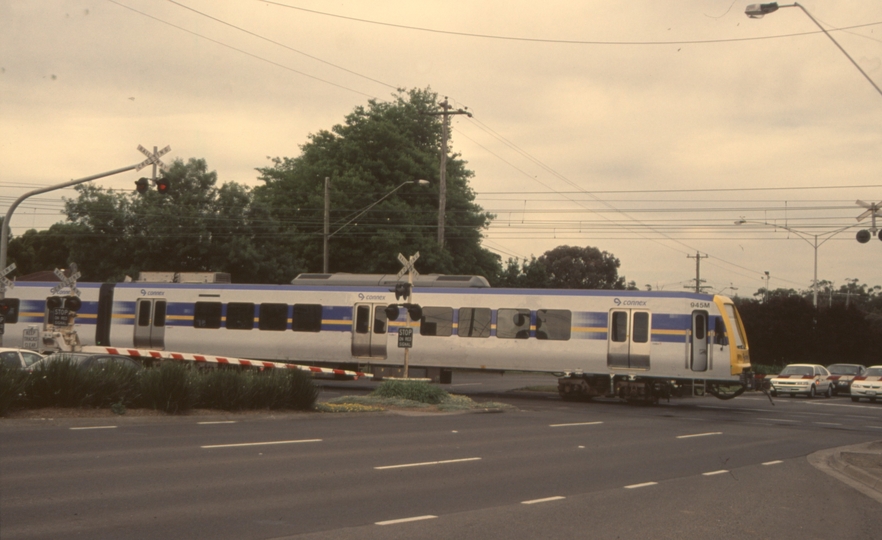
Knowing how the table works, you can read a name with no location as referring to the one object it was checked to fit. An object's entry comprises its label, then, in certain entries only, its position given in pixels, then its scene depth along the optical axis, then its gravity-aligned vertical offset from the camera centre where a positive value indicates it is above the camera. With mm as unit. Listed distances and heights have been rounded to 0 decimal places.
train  27891 +366
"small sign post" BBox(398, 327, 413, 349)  25969 +42
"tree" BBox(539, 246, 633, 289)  93750 +8066
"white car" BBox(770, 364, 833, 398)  41375 -1006
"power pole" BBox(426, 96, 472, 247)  43000 +7681
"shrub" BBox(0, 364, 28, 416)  16547 -1177
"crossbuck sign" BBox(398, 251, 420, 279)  24812 +1996
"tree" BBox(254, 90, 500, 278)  51938 +8117
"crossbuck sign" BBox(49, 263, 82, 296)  23953 +1134
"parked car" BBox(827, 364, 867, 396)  44406 -686
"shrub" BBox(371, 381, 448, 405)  24453 -1332
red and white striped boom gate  25625 -782
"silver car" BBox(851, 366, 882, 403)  38438 -1020
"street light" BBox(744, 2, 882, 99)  19312 +7054
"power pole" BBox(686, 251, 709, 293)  87312 +7794
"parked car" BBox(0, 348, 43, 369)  19344 -760
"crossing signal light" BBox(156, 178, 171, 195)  23672 +3561
